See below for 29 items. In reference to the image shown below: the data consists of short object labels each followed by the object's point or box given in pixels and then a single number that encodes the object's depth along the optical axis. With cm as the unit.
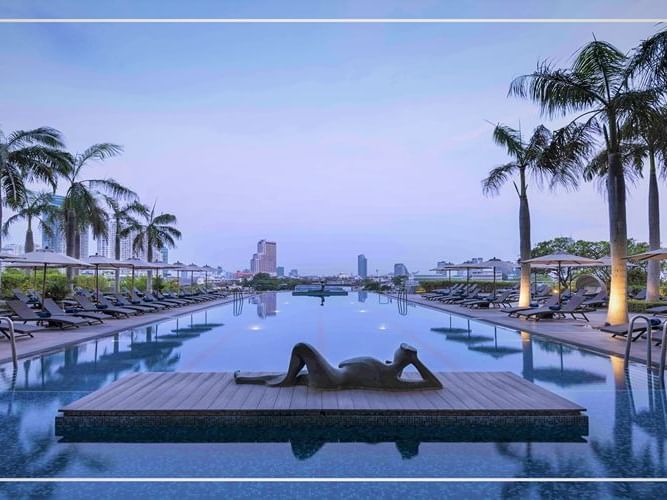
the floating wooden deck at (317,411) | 424
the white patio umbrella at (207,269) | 2747
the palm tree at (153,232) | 2923
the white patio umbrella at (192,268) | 2461
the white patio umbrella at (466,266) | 2230
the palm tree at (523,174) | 1432
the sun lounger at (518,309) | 1363
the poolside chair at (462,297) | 2033
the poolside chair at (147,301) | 1628
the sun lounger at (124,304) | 1442
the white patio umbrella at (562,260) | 1514
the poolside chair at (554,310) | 1272
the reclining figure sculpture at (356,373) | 495
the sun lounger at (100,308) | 1298
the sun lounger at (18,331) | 898
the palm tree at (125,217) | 2734
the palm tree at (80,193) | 1864
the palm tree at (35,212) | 2362
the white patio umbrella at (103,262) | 1591
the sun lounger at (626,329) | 827
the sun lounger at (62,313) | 1152
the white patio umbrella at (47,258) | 1180
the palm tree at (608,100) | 1062
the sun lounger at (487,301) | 1722
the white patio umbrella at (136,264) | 1782
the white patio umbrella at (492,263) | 2114
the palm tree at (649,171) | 1642
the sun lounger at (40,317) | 1054
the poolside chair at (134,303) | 1548
